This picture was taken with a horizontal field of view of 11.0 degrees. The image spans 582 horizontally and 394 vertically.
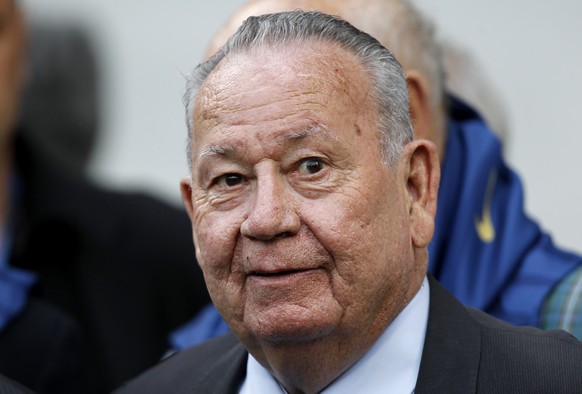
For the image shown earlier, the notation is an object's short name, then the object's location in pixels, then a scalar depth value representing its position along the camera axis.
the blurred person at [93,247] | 9.73
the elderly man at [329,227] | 5.85
